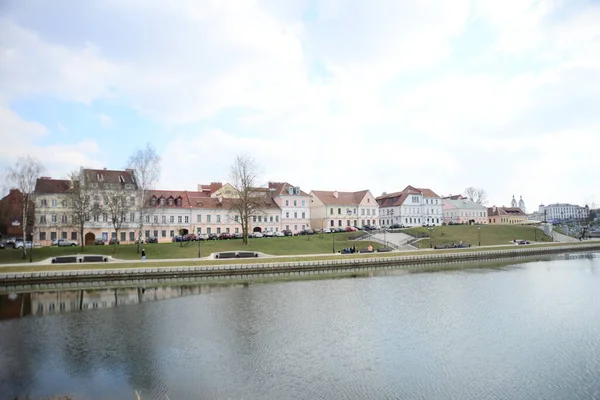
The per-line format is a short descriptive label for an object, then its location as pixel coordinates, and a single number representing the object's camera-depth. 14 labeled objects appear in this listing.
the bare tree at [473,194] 165.62
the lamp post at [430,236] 77.62
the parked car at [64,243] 64.69
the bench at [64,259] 50.92
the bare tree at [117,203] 60.78
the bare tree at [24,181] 56.12
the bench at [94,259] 52.81
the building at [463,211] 136.00
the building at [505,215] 150.00
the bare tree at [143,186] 60.62
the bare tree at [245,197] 67.25
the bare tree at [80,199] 60.41
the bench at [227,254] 57.97
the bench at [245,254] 59.09
